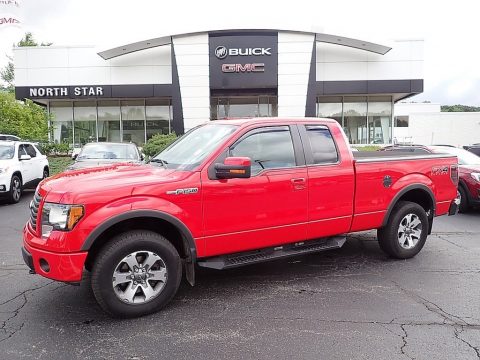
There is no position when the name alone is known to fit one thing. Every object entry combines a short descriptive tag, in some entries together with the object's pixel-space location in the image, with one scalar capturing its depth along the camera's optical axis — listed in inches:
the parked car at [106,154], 439.2
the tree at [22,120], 829.8
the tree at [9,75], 2290.8
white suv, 422.3
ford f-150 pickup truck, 151.8
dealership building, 935.0
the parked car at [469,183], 366.6
